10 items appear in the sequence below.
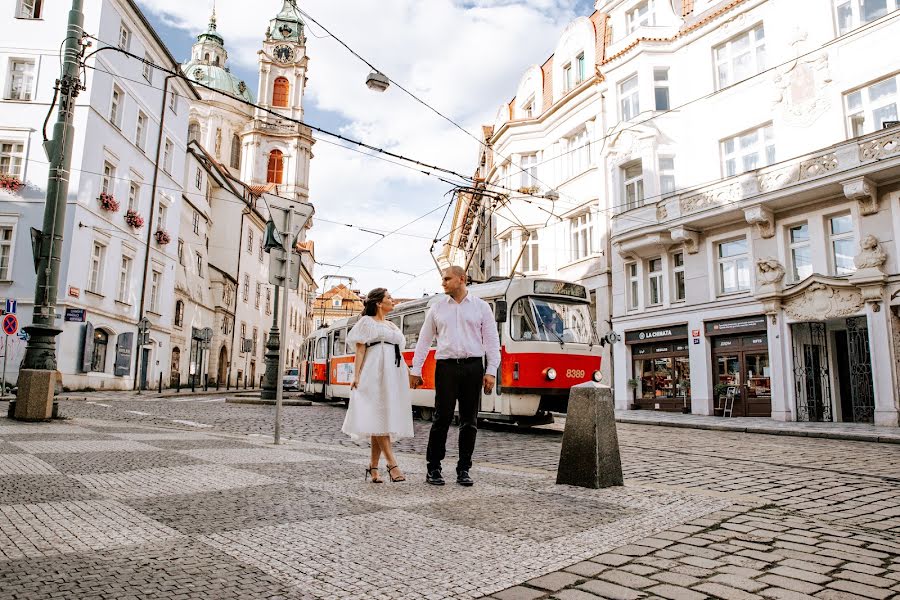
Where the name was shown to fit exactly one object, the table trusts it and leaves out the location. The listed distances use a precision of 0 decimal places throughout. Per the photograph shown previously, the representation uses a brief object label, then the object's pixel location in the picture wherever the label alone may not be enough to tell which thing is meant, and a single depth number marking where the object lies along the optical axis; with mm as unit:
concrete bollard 5348
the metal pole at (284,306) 8188
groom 5496
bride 5430
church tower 69938
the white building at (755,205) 17672
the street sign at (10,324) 16844
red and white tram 12531
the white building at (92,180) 24672
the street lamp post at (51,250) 10281
